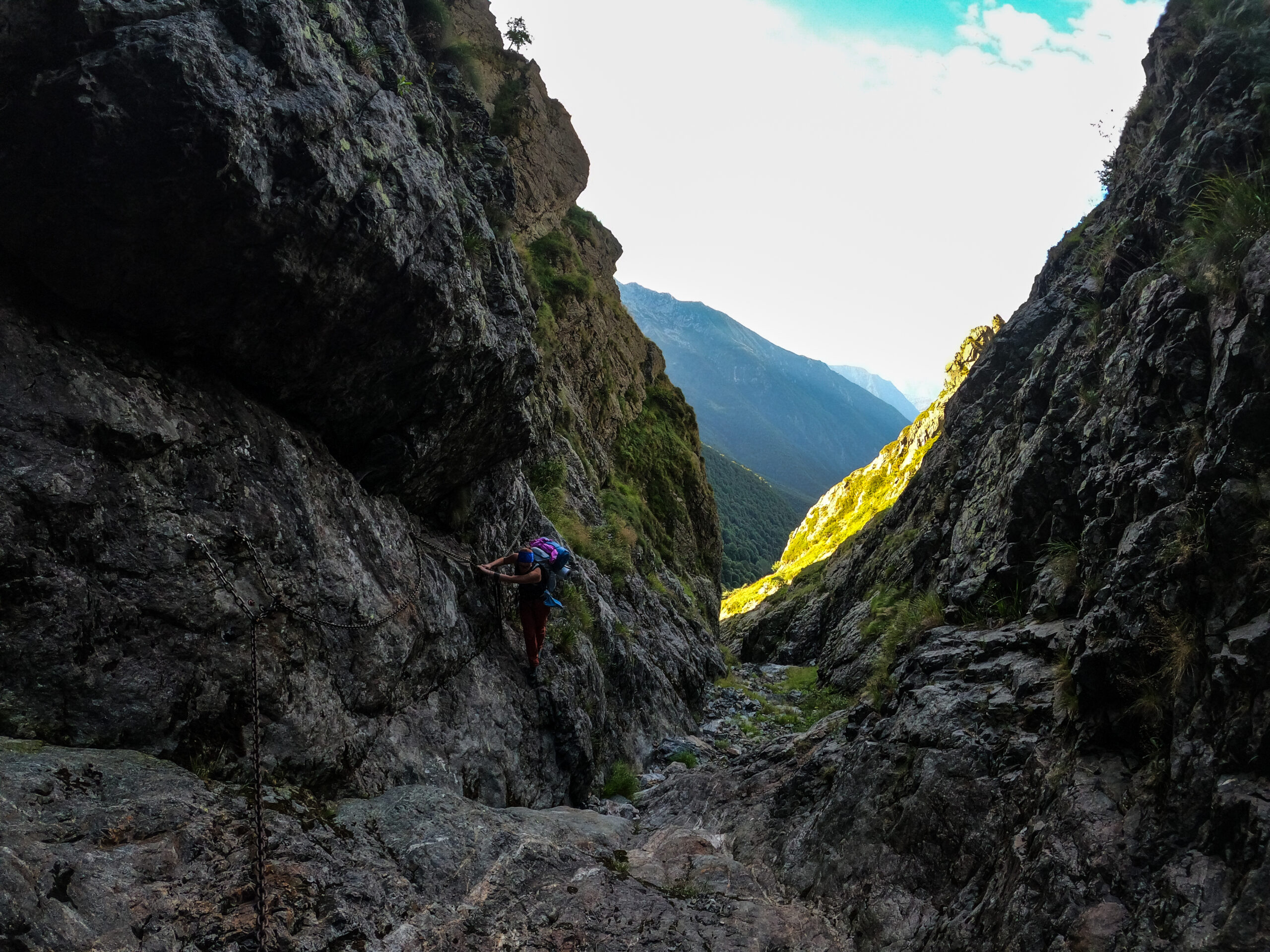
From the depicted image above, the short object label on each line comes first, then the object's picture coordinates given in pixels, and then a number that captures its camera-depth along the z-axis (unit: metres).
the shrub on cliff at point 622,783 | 12.01
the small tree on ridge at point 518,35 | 21.81
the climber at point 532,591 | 10.64
